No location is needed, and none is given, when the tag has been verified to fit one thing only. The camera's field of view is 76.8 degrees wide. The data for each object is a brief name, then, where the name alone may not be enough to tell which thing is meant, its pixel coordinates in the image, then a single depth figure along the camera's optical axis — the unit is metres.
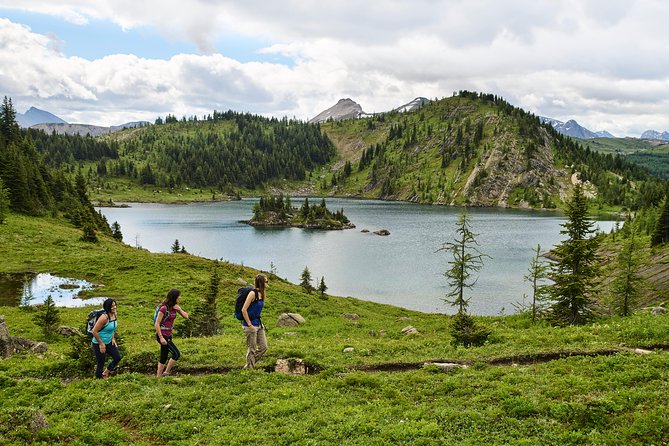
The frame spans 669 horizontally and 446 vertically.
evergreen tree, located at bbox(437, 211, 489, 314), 40.96
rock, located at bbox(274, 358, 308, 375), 17.95
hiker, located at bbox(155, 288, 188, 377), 16.53
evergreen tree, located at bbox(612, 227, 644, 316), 34.44
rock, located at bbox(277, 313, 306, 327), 37.84
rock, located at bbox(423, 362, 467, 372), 17.03
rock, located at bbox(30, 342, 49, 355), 22.17
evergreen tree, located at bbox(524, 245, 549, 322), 32.62
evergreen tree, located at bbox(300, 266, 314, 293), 54.19
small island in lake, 157.25
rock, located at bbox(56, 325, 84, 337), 28.54
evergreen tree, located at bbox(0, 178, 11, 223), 67.75
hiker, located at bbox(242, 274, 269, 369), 16.84
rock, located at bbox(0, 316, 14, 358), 20.33
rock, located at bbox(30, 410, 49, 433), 12.57
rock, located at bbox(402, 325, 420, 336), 31.09
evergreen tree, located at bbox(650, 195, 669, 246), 69.44
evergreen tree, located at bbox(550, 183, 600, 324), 30.36
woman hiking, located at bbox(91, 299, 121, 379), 16.36
